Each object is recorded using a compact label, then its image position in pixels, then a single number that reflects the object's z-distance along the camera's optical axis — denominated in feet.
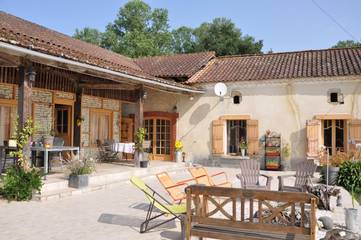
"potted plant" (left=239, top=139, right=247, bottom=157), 44.57
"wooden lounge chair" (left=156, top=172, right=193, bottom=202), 18.62
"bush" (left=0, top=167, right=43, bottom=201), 21.57
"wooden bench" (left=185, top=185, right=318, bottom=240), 11.28
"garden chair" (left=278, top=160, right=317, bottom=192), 22.82
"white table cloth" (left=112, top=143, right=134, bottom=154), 37.60
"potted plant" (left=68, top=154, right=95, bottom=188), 25.11
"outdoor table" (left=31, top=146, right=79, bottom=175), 25.96
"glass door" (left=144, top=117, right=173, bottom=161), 49.11
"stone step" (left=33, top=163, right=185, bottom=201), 23.07
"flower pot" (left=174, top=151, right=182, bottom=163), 46.41
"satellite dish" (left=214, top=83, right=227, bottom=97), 45.03
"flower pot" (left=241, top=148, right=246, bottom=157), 44.56
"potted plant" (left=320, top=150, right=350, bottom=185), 30.60
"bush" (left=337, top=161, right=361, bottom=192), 29.37
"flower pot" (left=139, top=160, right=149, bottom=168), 35.24
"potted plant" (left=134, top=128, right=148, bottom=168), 35.17
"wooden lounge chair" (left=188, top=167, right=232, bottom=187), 22.29
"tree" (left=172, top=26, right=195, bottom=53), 115.85
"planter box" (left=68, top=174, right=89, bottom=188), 25.05
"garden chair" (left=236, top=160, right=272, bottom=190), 23.83
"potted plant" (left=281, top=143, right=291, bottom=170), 42.57
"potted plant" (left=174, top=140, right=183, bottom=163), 46.50
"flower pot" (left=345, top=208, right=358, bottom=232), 15.83
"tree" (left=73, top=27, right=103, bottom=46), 110.32
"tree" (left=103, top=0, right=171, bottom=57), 106.52
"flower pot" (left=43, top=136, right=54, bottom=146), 26.71
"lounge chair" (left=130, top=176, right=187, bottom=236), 15.50
